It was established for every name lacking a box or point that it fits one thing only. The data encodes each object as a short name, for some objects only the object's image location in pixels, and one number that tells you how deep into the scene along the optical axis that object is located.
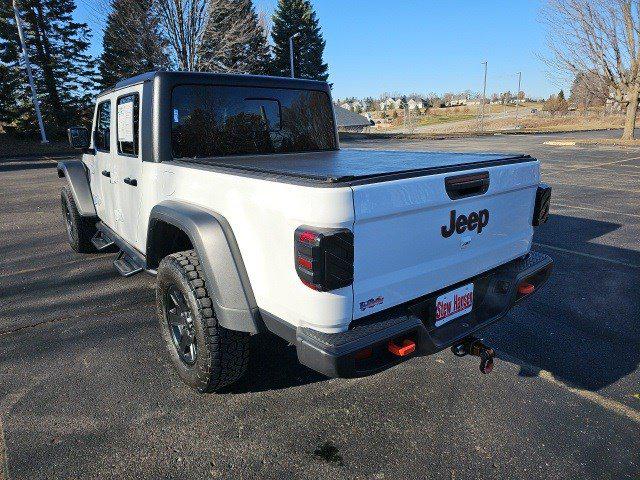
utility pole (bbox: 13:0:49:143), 22.72
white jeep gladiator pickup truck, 2.00
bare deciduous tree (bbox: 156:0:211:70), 21.02
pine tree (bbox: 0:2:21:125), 26.89
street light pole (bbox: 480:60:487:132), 57.19
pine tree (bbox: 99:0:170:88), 21.38
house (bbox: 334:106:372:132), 44.68
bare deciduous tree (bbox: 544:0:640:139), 21.89
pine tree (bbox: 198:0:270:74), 21.94
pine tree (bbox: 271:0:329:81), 38.25
